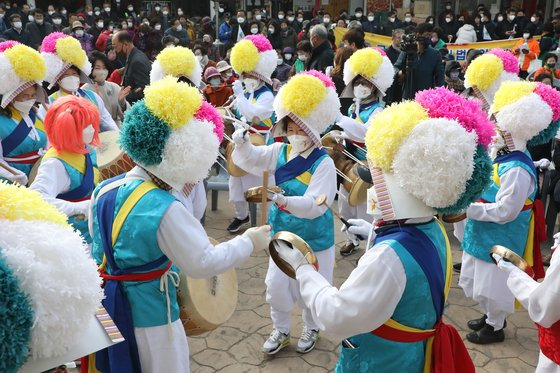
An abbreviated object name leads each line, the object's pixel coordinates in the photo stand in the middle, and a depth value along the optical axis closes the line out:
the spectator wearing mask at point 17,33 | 12.47
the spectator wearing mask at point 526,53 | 11.73
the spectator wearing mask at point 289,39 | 14.30
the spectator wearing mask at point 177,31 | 13.98
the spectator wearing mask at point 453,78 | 9.21
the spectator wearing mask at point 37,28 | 12.72
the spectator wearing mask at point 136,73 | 7.43
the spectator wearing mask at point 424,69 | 8.46
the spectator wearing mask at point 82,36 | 12.74
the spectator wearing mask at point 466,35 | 15.23
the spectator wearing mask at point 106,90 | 6.73
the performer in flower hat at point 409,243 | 2.06
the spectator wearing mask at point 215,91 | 8.36
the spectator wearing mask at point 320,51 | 8.45
